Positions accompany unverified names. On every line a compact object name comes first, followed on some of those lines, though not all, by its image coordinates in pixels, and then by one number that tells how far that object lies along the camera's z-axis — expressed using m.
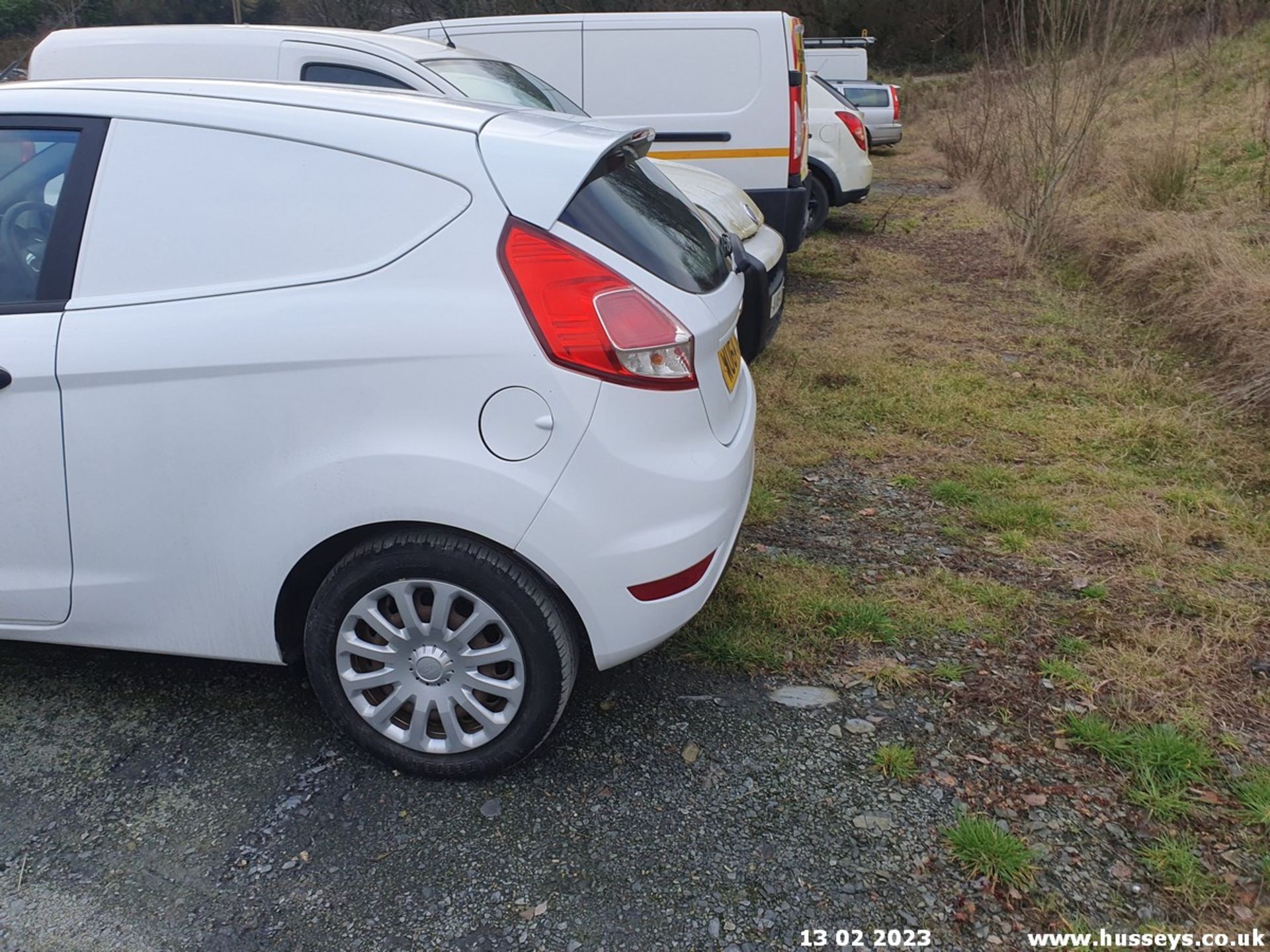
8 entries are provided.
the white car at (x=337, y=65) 5.59
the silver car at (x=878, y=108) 19.81
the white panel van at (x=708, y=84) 7.47
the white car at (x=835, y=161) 10.09
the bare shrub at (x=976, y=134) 12.05
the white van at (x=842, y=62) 22.80
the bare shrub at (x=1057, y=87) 8.05
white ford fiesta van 2.40
